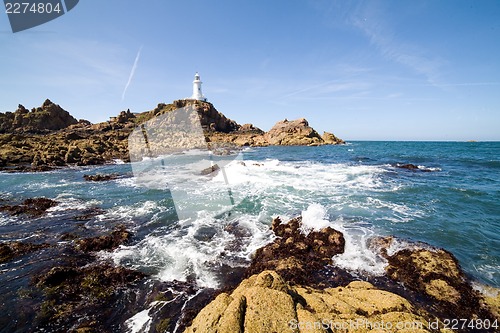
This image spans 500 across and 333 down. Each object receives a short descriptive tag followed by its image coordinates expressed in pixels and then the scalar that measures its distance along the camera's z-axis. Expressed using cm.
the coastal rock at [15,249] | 930
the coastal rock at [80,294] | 609
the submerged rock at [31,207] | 1435
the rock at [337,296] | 402
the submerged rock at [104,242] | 1005
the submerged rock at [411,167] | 2906
